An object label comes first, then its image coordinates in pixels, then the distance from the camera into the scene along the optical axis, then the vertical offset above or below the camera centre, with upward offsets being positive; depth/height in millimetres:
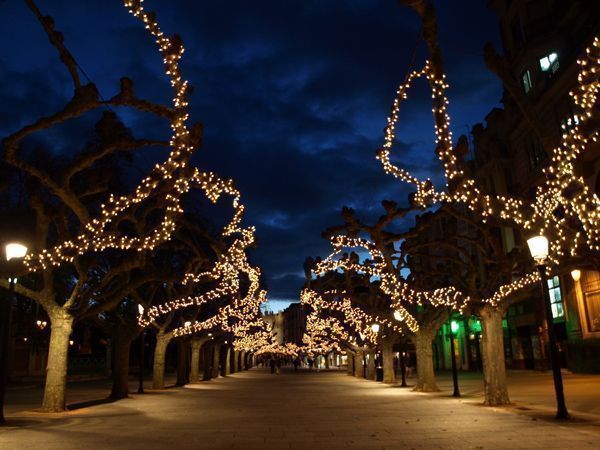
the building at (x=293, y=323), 148750 +11590
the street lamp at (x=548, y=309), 11704 +1081
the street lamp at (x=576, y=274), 28122 +4126
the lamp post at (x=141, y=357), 22825 +491
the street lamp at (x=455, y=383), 19484 -736
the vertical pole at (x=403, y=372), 27586 -476
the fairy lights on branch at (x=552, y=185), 10125 +3798
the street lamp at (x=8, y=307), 13078 +1491
